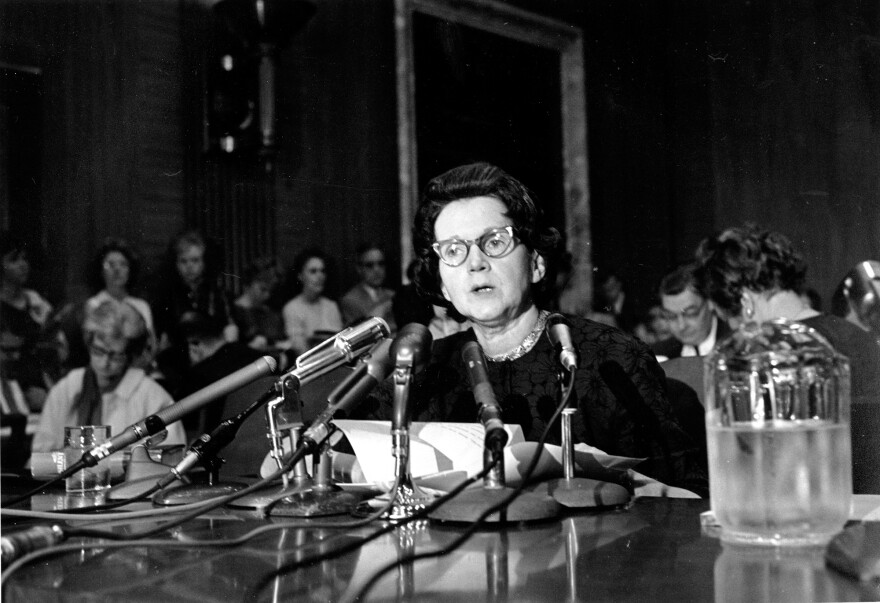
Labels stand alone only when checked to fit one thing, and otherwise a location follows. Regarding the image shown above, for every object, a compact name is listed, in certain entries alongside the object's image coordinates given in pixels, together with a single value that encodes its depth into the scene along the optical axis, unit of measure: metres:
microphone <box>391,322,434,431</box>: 1.03
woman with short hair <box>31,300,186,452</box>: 3.71
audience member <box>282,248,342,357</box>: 4.28
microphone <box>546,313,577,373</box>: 1.10
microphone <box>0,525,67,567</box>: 0.86
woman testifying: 1.79
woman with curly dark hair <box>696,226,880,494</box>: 2.35
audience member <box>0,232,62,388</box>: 3.82
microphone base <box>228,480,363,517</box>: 1.16
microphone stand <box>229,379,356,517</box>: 1.16
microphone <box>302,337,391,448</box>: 1.05
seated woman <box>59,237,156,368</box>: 3.90
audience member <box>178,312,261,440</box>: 4.07
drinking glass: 1.50
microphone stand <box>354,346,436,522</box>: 1.04
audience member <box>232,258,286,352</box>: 4.24
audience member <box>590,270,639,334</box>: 4.37
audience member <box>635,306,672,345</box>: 4.23
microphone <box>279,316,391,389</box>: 1.16
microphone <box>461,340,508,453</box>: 0.98
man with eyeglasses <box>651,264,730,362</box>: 3.91
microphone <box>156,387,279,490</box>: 1.21
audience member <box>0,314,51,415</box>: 3.77
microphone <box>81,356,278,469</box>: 1.22
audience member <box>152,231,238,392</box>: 4.05
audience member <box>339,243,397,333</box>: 4.25
